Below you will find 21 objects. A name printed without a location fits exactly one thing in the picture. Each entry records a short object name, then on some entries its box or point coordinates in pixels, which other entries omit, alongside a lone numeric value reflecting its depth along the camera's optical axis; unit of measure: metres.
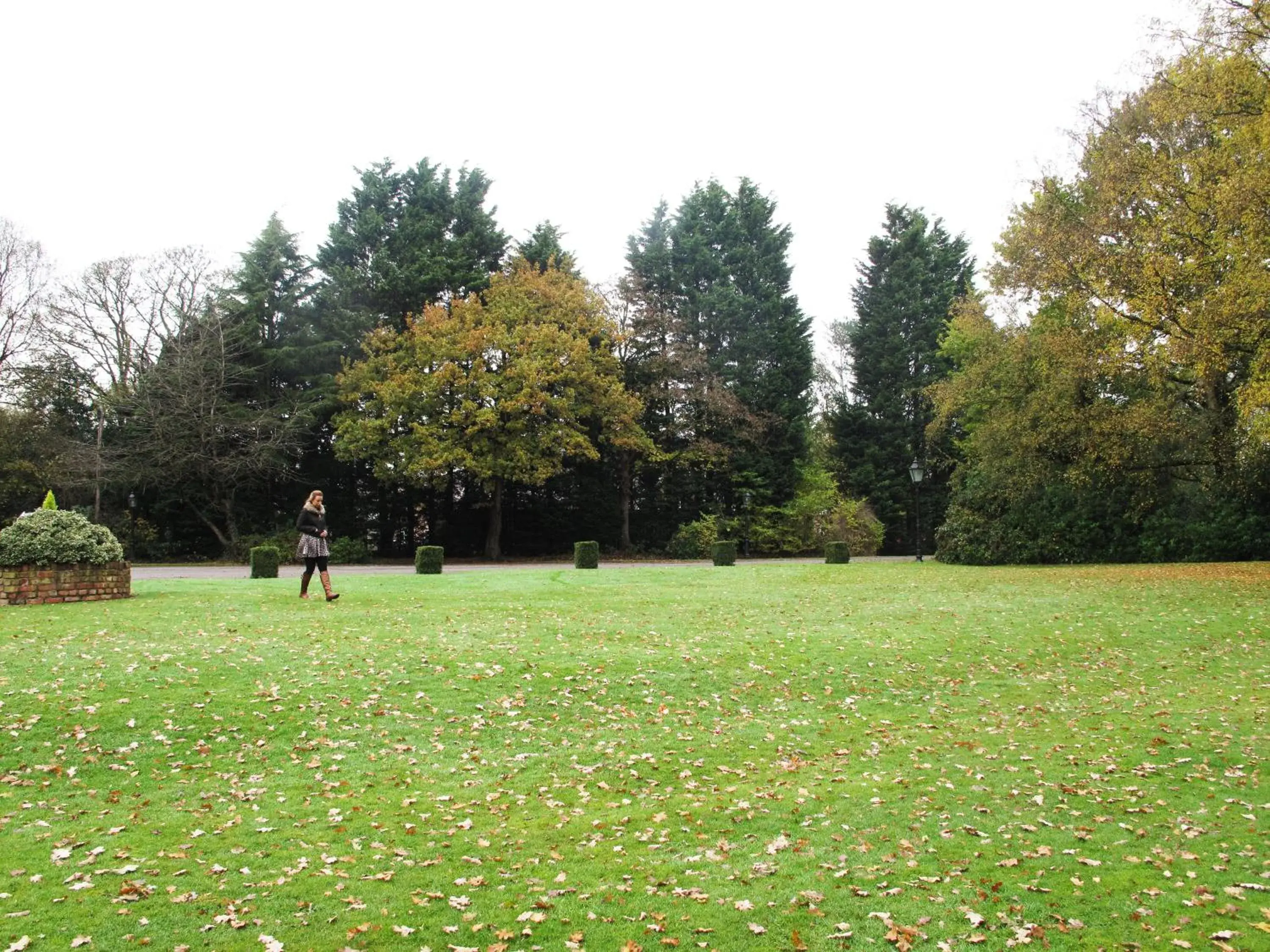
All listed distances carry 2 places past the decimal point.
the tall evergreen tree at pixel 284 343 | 35.91
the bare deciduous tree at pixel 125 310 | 34.53
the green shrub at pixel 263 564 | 19.89
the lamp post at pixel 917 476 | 29.31
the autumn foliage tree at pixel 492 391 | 32.38
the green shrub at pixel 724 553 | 28.38
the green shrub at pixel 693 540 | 36.25
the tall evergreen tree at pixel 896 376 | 44.81
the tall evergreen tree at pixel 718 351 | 38.44
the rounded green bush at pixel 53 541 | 13.16
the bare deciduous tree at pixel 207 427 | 33.03
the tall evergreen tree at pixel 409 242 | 36.78
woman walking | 13.48
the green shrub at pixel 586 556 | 25.36
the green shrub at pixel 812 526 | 38.97
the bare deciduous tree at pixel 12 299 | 33.09
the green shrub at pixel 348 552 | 32.38
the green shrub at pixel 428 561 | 22.47
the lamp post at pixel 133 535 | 34.06
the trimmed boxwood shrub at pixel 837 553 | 29.38
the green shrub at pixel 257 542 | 33.03
